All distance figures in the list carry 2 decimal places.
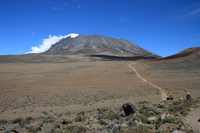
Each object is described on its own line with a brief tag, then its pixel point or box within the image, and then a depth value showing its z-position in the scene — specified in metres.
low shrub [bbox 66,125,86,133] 6.70
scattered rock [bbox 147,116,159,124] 7.33
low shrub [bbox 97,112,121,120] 9.50
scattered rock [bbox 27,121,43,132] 7.25
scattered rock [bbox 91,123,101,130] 7.28
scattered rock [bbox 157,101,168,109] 11.51
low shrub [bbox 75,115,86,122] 9.33
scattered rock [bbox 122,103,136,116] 9.86
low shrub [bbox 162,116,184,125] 6.43
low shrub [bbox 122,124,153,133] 5.76
